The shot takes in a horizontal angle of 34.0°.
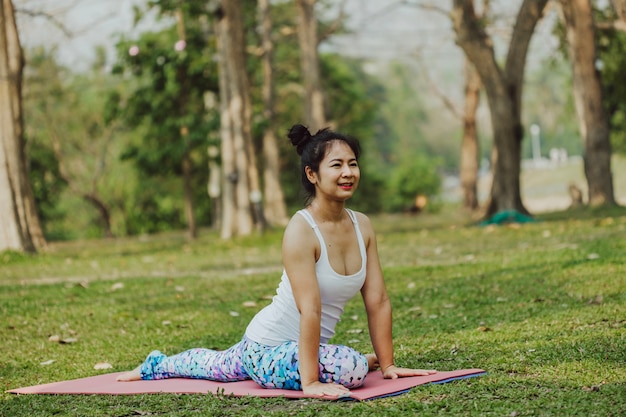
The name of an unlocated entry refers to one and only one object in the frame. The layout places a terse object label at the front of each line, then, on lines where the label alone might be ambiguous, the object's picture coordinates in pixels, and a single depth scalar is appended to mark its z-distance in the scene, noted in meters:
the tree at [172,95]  22.81
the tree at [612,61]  27.52
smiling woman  5.16
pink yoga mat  5.06
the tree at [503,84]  19.23
